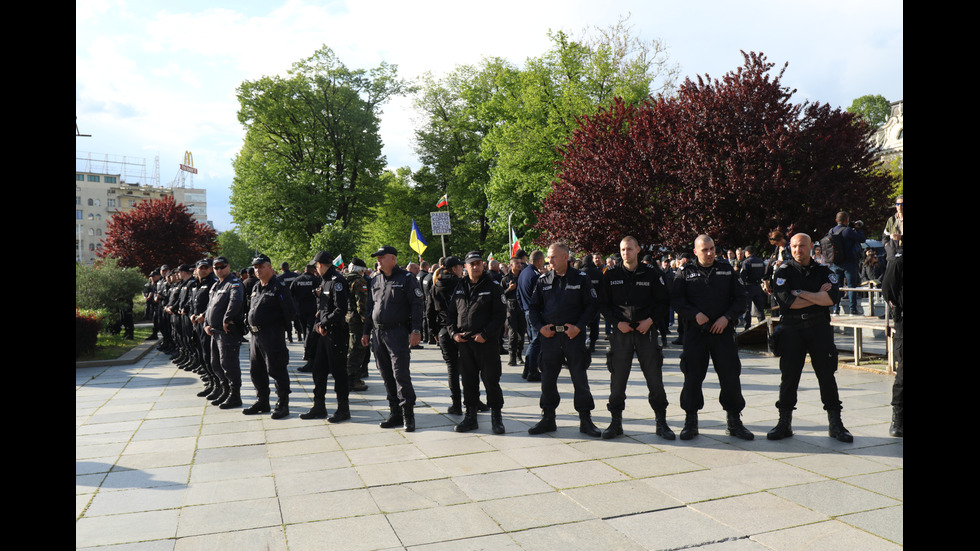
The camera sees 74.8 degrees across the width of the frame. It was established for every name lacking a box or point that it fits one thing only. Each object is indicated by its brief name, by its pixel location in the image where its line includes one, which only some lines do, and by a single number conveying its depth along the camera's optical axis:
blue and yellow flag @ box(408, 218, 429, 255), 20.09
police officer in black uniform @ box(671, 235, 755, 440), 6.45
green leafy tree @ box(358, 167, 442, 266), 43.75
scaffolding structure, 127.38
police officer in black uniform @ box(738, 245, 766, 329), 11.88
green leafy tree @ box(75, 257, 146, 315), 20.48
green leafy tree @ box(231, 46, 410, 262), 34.78
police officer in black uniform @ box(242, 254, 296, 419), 8.21
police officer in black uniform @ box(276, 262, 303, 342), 12.88
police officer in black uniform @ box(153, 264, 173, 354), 15.98
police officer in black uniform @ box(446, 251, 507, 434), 7.17
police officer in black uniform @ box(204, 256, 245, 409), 8.62
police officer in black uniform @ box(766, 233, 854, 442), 6.29
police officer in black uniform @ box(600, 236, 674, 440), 6.62
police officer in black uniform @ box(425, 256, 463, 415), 8.02
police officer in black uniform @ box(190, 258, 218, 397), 9.58
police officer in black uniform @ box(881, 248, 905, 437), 6.24
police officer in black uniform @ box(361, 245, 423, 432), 7.32
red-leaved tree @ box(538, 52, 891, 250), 17.41
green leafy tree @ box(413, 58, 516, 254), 41.19
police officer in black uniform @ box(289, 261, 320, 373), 10.53
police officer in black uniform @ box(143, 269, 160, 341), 17.72
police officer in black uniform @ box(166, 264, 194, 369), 11.96
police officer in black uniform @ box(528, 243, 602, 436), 6.80
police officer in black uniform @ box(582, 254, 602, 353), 11.18
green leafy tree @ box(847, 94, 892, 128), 71.25
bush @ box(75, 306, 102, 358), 14.16
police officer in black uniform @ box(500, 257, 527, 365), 12.08
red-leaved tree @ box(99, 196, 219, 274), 33.09
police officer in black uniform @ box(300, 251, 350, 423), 7.82
